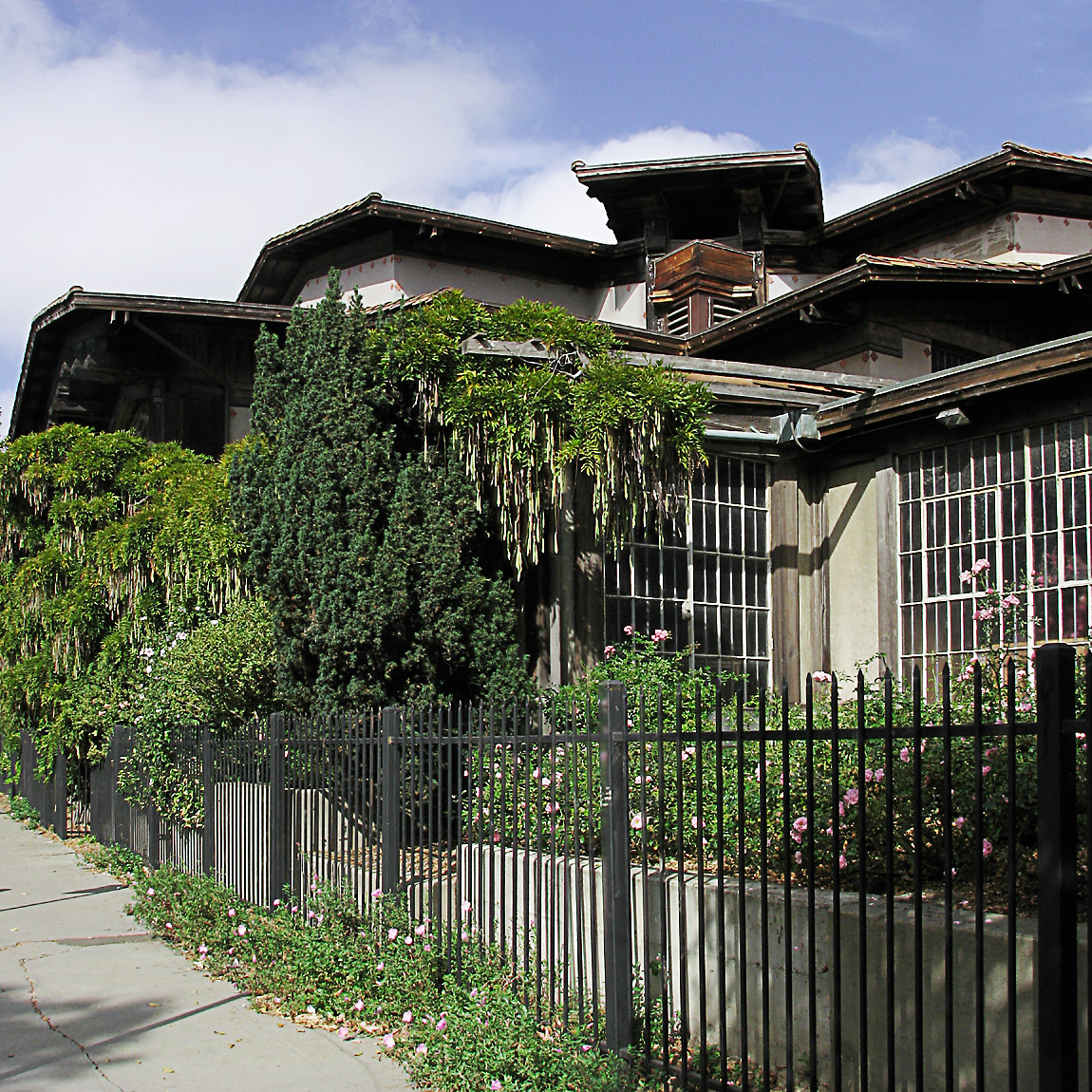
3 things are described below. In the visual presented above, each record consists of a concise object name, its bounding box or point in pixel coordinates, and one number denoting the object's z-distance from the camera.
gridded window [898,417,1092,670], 10.12
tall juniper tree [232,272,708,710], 9.23
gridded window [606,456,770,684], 11.61
